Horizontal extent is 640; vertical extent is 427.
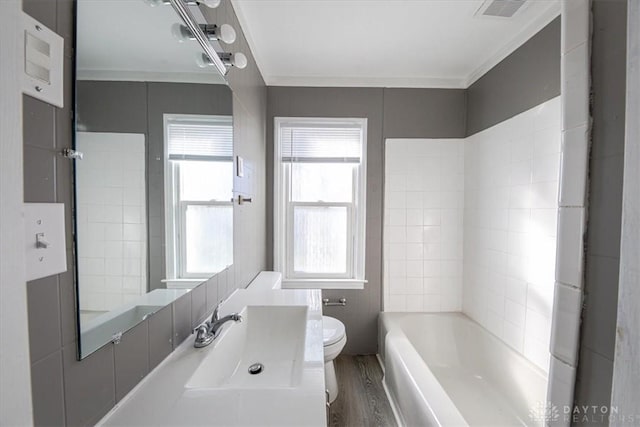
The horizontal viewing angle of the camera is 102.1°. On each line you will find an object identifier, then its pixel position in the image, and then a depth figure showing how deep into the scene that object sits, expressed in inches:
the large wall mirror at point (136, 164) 23.1
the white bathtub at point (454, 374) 54.5
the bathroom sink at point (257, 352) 36.2
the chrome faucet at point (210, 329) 37.9
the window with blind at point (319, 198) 94.0
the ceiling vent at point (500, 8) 58.3
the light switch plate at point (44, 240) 18.3
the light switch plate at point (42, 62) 18.2
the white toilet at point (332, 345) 66.7
